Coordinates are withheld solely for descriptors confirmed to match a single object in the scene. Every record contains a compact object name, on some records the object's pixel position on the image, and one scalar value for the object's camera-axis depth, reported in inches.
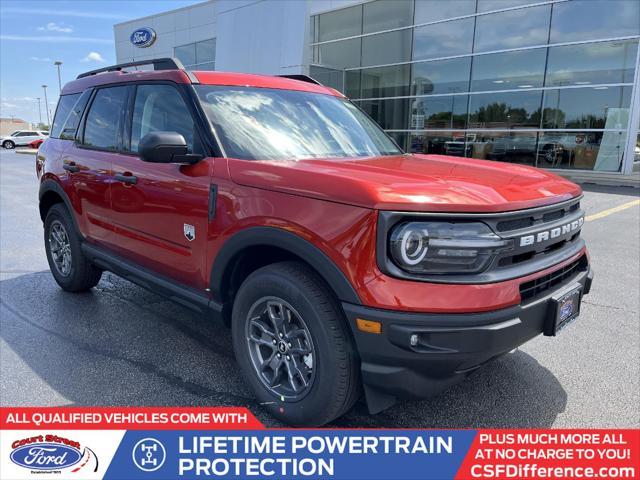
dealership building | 579.8
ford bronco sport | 85.0
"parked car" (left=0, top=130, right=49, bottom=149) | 1742.1
